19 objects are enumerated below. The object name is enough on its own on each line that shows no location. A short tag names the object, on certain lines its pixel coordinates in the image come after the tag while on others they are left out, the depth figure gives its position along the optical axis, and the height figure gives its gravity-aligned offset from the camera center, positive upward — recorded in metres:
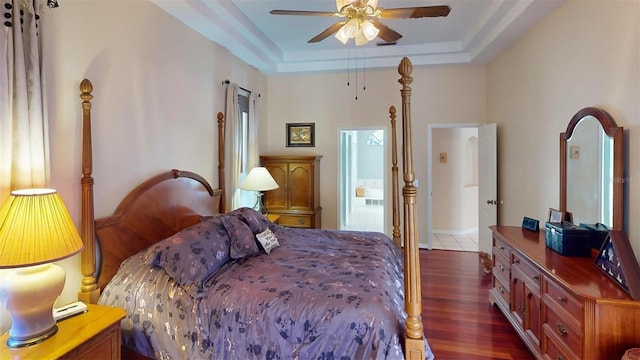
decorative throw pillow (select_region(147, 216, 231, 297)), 2.08 -0.52
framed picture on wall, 5.57 +0.66
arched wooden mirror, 2.28 +0.02
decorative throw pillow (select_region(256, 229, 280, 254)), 2.78 -0.55
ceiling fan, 2.34 +1.15
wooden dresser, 1.76 -0.80
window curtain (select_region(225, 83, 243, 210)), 3.98 +0.36
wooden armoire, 4.93 -0.24
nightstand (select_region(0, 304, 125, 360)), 1.47 -0.76
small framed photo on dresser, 2.84 -0.37
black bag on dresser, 2.39 -0.49
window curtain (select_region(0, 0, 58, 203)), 1.67 +0.38
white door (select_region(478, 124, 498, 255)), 4.57 -0.14
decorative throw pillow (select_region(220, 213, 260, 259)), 2.58 -0.50
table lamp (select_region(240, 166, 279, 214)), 3.97 -0.07
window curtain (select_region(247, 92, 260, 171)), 4.57 +0.55
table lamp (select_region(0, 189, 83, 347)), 1.45 -0.34
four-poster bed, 1.70 -0.66
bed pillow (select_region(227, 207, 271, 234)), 2.90 -0.39
